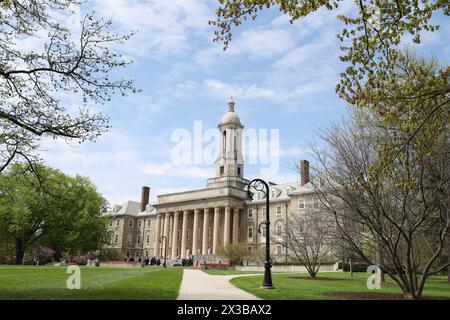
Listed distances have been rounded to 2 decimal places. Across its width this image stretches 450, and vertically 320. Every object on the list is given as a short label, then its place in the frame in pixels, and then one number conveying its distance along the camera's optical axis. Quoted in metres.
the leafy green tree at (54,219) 52.47
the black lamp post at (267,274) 17.80
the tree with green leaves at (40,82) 13.55
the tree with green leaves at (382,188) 15.79
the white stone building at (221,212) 75.19
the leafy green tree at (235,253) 59.62
